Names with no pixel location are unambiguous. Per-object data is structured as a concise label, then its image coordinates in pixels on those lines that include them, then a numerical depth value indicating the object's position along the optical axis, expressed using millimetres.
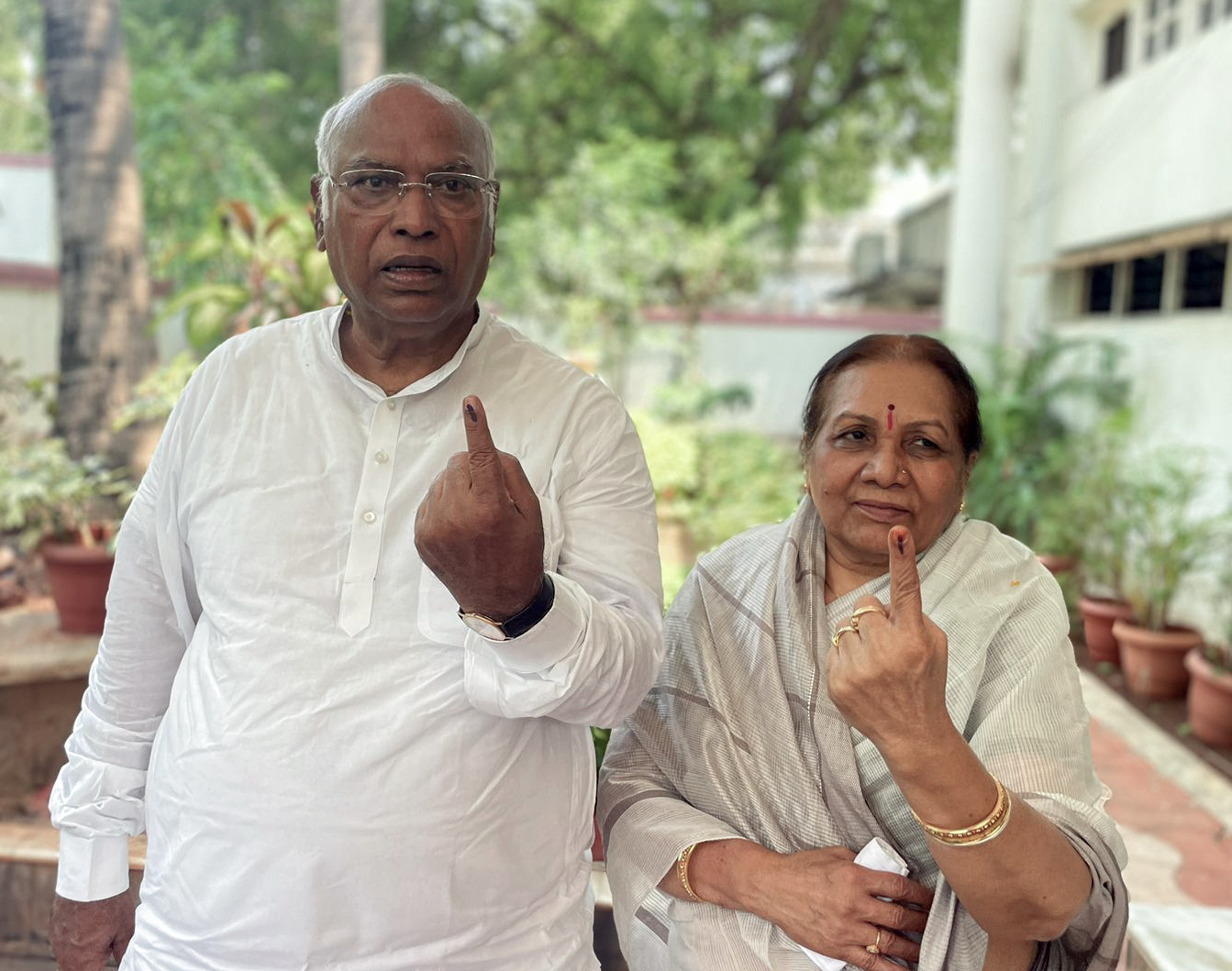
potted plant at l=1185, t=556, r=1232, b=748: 5094
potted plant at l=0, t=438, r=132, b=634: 3771
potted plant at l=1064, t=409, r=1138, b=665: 6422
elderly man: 1402
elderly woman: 1346
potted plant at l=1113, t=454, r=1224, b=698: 5879
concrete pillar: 9789
